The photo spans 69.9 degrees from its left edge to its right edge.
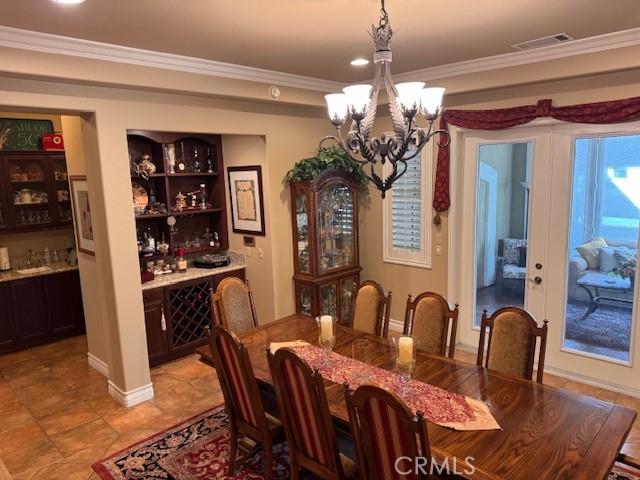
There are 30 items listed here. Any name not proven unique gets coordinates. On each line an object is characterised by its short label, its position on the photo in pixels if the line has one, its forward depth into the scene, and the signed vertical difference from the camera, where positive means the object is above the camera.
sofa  3.81 -0.86
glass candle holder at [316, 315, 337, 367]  2.71 -0.90
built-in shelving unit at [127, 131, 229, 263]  4.93 -0.03
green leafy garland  4.67 +0.15
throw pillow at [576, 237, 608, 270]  3.88 -0.69
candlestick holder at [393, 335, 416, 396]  2.31 -0.90
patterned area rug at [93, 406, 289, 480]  2.96 -1.86
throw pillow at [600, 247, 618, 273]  3.83 -0.75
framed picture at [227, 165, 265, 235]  4.91 -0.19
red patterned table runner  2.12 -1.12
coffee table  3.81 -0.99
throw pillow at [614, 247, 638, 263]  3.72 -0.69
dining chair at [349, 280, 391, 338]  3.41 -0.99
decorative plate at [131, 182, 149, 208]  4.86 -0.10
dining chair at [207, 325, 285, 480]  2.46 -1.21
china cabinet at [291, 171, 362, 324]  4.81 -0.69
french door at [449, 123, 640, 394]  3.75 -0.55
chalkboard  5.25 +0.67
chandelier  2.39 +0.36
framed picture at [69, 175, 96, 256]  4.14 -0.24
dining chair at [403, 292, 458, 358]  3.07 -0.99
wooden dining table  1.81 -1.14
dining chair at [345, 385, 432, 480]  1.66 -0.99
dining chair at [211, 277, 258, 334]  3.57 -0.98
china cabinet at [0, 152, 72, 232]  5.16 -0.02
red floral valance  3.50 +0.47
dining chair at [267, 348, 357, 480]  2.09 -1.15
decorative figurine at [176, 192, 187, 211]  5.17 -0.19
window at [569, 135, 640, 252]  3.66 -0.16
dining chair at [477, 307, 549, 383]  2.66 -0.99
